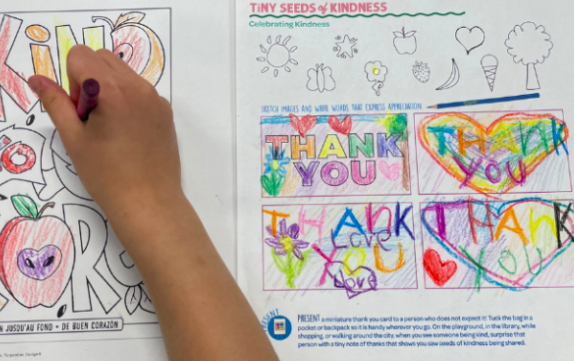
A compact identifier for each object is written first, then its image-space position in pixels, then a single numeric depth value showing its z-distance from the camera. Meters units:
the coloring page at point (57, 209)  0.48
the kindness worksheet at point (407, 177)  0.48
